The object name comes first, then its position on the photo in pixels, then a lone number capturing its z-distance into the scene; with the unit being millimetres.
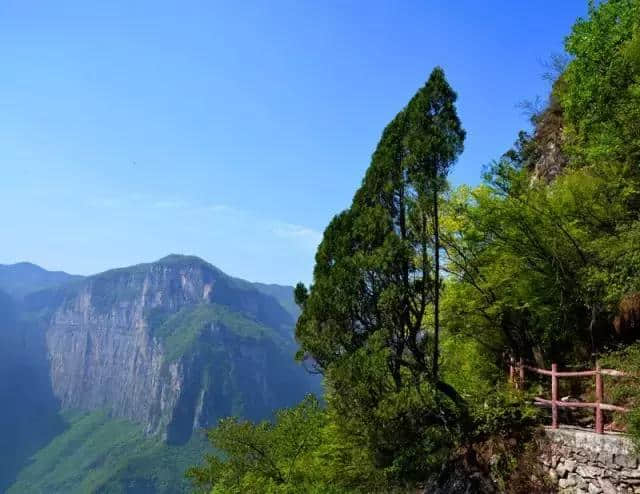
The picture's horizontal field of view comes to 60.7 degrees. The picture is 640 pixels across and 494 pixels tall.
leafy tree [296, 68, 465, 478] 12898
